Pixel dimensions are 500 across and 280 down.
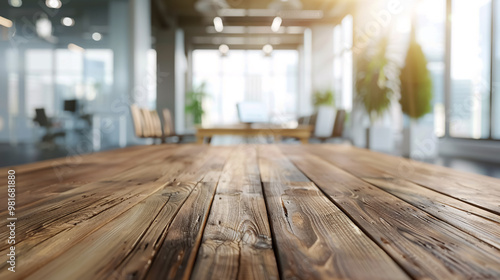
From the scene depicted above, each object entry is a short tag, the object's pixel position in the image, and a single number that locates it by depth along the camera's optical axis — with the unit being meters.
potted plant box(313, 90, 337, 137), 9.94
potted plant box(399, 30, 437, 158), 5.16
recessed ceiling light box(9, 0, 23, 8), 7.62
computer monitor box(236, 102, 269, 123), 5.25
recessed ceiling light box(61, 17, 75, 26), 8.48
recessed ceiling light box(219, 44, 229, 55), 12.49
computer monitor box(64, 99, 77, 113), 8.20
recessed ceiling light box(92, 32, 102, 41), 8.58
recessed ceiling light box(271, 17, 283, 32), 10.55
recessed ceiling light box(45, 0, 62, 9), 7.48
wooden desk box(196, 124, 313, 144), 4.30
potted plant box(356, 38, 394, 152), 6.23
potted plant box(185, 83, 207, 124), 12.50
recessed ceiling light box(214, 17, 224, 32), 10.75
